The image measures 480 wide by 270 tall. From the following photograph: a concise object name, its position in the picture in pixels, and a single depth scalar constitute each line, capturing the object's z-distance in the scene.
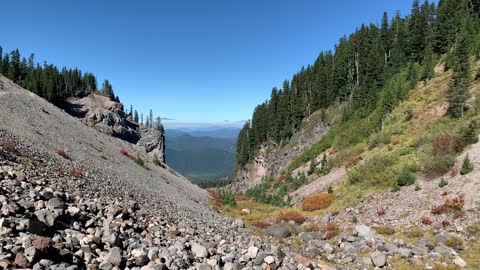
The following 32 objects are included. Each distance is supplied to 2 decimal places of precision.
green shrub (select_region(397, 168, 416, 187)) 25.62
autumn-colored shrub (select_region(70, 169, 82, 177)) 20.36
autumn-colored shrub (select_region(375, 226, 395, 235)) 19.28
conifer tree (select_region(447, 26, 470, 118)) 33.62
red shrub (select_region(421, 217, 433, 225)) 19.20
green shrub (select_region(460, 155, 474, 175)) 22.55
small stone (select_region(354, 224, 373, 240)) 19.02
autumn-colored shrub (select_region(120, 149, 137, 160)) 46.53
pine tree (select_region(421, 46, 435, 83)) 54.12
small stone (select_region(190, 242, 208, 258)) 12.03
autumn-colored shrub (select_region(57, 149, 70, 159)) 25.77
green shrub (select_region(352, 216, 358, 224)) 22.55
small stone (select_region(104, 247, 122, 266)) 9.15
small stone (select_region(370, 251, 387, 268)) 15.14
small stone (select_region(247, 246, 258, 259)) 12.95
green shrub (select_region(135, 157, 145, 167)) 44.33
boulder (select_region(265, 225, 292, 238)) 21.75
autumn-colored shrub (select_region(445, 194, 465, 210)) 19.28
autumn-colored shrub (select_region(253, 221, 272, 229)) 24.66
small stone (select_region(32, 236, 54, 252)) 7.86
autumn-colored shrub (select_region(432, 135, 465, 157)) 26.17
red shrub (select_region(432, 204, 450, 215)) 19.61
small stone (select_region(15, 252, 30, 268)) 7.06
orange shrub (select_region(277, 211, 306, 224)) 27.04
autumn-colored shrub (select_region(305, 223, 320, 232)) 23.08
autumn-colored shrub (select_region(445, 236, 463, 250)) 15.99
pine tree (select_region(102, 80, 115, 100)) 180.62
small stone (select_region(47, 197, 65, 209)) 11.09
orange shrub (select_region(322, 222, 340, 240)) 20.67
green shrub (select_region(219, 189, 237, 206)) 43.50
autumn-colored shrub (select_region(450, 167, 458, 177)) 23.40
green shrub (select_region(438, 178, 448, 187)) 22.59
